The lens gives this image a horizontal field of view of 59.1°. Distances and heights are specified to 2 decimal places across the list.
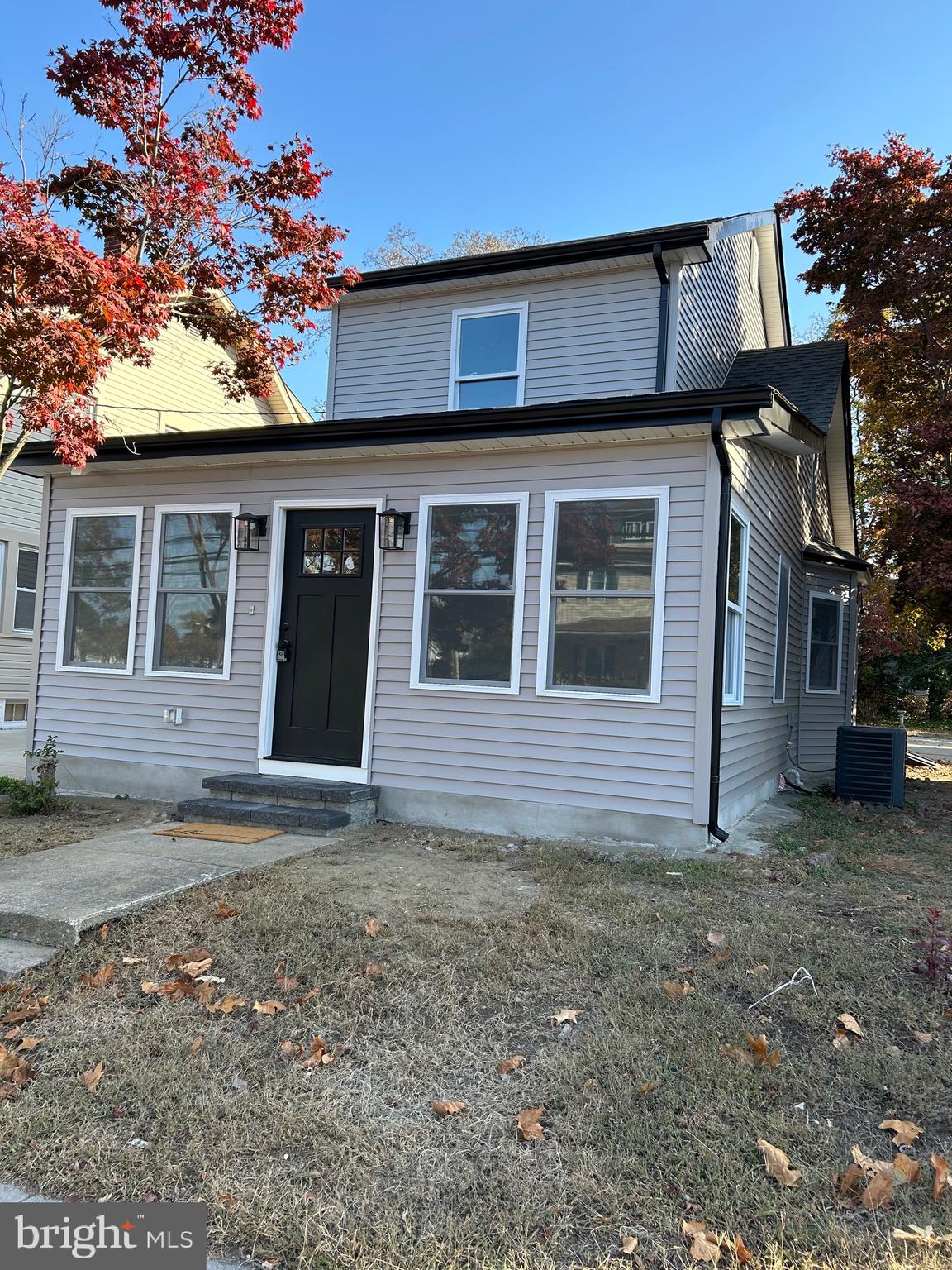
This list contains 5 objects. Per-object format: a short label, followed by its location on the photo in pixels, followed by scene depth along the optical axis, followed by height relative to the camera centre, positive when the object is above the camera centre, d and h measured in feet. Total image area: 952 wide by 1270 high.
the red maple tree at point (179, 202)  20.93 +12.22
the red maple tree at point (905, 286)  33.55 +17.01
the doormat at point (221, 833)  20.13 -4.63
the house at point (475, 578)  20.48 +2.17
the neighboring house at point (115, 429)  46.60 +11.93
